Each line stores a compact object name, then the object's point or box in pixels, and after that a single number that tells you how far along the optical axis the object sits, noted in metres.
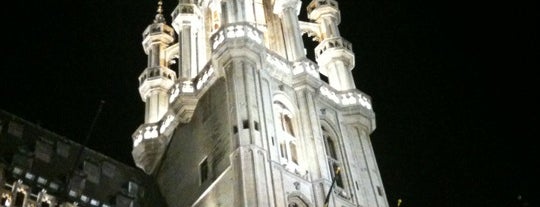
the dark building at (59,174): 36.25
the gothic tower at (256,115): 37.44
